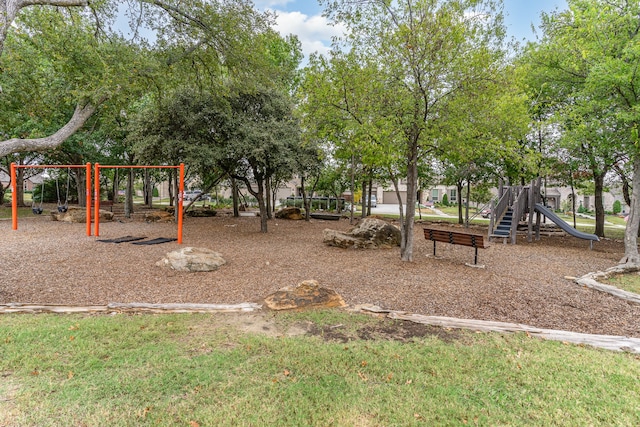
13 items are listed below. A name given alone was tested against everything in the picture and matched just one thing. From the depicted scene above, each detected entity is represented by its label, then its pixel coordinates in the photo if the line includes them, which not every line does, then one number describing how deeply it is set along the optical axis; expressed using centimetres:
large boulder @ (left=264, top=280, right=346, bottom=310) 485
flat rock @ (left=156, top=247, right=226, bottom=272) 688
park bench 766
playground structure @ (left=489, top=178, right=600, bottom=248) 1183
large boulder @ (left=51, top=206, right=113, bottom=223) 1476
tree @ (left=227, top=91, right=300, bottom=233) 1064
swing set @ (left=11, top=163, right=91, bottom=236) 1072
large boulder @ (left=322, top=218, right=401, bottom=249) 988
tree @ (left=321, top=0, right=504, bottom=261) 662
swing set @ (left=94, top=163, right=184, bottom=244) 994
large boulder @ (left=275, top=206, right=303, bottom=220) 1923
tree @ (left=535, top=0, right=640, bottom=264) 763
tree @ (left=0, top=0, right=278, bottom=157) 793
